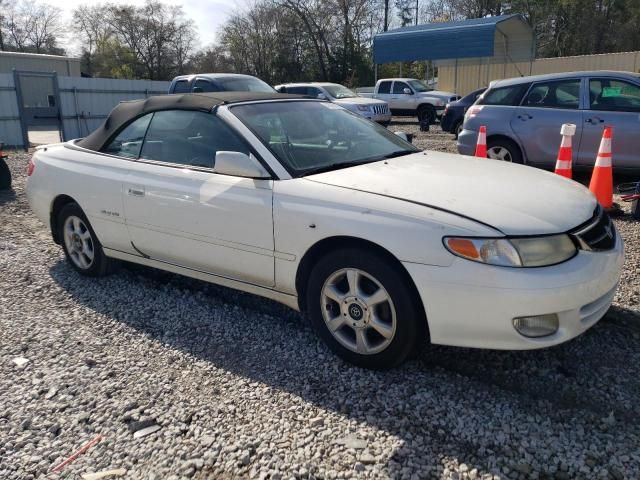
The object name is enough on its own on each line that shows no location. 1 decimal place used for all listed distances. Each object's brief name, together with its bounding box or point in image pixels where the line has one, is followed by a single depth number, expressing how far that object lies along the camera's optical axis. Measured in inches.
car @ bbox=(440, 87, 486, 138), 557.3
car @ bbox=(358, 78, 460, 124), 796.0
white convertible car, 104.0
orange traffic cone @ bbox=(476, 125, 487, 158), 291.4
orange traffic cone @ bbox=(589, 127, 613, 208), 233.8
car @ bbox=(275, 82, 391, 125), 644.7
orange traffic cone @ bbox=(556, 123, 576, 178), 233.3
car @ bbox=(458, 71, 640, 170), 287.4
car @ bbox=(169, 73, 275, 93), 473.4
